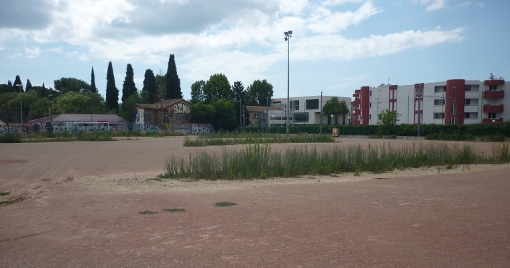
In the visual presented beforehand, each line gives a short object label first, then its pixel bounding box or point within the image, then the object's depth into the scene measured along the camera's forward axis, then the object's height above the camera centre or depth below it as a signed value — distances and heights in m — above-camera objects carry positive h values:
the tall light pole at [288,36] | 52.25 +10.77
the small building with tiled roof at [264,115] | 110.00 +1.40
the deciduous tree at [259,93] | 129.50 +8.61
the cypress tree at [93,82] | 98.84 +9.33
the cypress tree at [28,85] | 108.12 +9.23
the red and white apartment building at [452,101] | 71.44 +3.43
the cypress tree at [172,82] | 86.50 +8.18
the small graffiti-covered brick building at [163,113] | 78.56 +1.38
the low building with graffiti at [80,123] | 66.94 -0.46
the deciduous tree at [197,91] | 107.20 +7.71
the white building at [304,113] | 107.50 +1.90
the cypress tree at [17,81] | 101.90 +9.96
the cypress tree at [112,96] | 88.94 +5.34
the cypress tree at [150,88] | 88.19 +7.30
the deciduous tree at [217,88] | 103.25 +8.14
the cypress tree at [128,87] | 91.75 +7.51
